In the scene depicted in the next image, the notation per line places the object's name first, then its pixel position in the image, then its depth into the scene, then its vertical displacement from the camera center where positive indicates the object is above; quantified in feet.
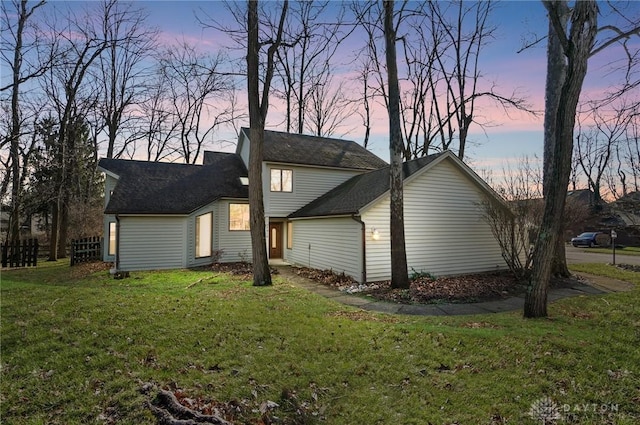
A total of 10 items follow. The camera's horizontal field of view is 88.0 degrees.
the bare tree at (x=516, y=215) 37.99 +1.62
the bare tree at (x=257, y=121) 35.17 +12.24
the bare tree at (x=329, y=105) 88.05 +34.09
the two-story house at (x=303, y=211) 40.24 +2.96
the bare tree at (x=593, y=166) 104.83 +20.48
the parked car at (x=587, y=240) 92.68 -3.30
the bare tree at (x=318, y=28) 32.09 +21.62
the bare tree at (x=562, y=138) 21.65 +6.04
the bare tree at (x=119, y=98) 75.20 +32.32
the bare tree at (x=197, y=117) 86.79 +31.28
